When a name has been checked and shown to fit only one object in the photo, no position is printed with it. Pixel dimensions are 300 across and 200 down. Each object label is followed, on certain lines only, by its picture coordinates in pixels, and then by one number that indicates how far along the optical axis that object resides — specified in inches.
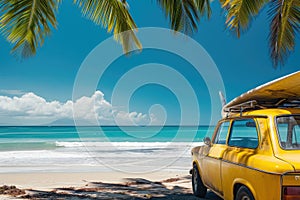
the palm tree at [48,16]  276.4
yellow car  133.0
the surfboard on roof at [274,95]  183.3
